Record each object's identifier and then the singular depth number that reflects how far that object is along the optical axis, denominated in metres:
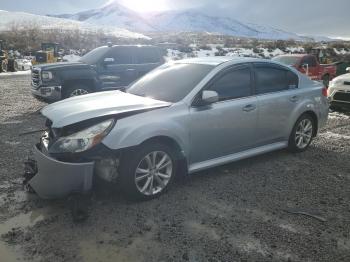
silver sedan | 4.29
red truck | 15.22
